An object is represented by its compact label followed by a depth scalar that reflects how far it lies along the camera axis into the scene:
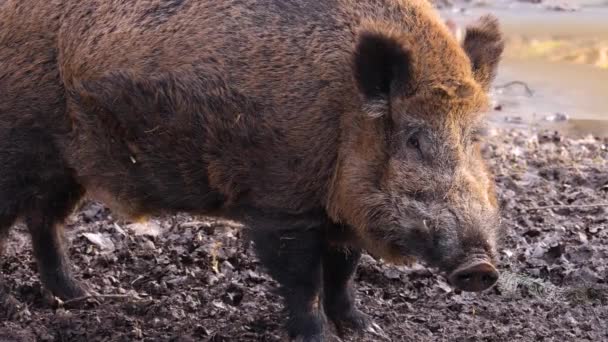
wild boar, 10.19
